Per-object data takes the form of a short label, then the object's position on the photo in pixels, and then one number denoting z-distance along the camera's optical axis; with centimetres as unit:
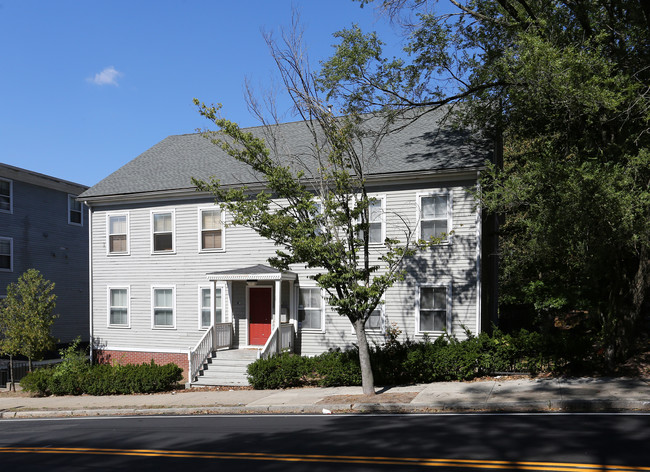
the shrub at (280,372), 1634
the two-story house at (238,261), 1766
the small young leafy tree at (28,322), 2012
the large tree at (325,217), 1346
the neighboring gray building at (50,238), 2639
